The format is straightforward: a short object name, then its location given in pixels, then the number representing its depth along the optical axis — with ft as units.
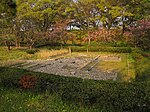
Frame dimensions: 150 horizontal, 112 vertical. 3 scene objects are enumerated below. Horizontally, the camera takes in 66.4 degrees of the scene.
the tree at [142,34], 41.50
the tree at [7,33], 43.66
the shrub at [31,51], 40.03
